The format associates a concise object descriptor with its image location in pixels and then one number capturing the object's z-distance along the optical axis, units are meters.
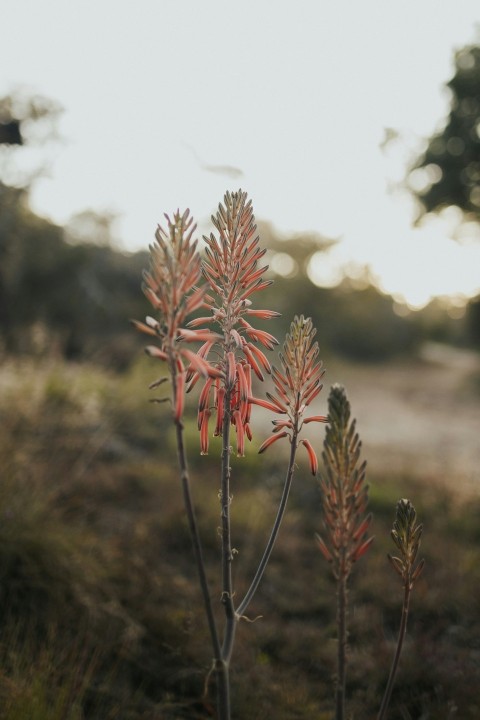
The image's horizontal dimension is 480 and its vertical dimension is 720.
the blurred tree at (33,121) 10.82
